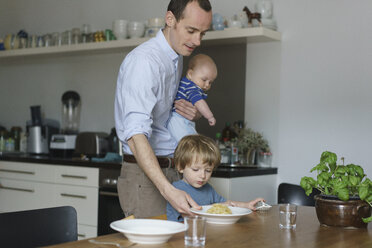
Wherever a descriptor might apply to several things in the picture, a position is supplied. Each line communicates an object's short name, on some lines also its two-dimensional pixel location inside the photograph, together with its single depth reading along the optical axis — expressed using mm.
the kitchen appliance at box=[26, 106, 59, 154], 4199
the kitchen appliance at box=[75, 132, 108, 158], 3820
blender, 4168
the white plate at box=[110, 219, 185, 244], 1160
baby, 2100
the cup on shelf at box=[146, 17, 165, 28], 3455
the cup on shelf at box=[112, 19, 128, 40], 3605
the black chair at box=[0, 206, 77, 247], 1366
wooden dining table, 1233
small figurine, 3055
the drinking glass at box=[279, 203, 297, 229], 1469
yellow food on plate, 1479
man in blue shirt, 1683
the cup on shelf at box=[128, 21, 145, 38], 3535
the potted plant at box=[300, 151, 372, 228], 1508
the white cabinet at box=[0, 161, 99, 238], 3357
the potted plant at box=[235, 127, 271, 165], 3123
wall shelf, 3008
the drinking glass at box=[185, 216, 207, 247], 1167
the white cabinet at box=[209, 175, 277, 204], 2770
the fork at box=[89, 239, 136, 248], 1183
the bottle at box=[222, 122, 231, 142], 3465
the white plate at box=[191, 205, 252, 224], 1450
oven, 3254
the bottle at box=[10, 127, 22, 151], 4445
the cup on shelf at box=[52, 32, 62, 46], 4059
